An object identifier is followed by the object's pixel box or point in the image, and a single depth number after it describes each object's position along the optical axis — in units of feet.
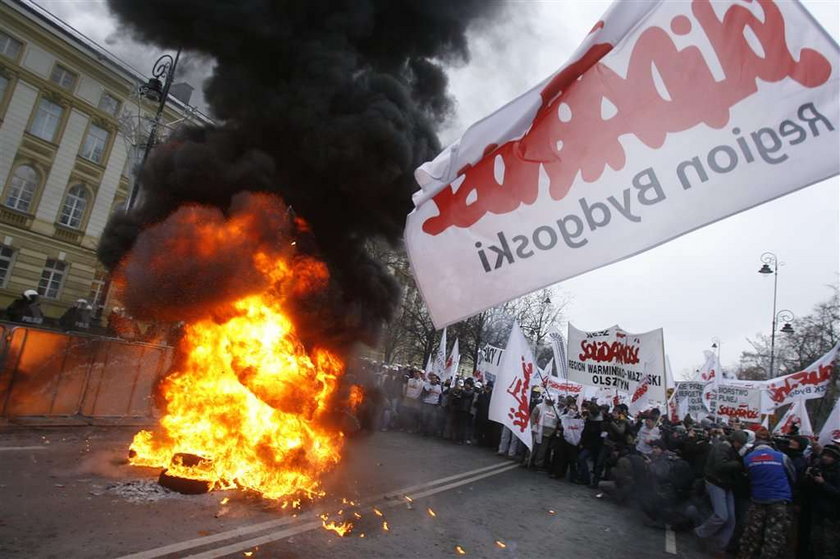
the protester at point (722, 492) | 25.88
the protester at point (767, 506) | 22.31
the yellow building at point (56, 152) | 81.10
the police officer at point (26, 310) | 40.68
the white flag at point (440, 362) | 69.36
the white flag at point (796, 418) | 41.53
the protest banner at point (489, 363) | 62.78
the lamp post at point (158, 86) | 51.21
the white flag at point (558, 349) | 67.72
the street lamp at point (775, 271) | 82.07
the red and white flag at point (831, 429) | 31.17
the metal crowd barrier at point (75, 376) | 28.40
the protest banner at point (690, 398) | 58.13
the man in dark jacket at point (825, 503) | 22.98
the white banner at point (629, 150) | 8.52
